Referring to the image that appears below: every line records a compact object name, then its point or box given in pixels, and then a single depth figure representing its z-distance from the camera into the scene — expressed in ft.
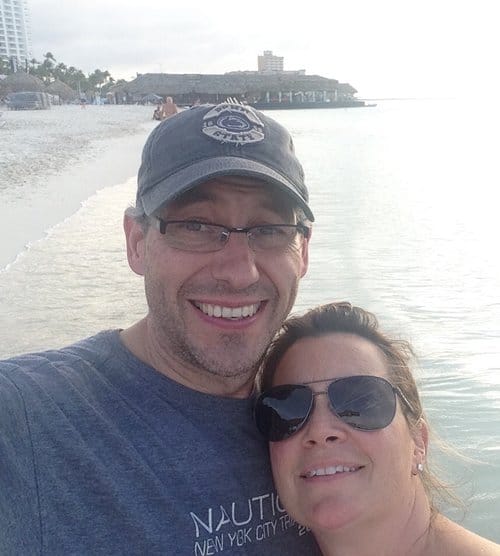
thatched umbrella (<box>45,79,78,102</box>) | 252.32
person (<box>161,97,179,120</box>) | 94.01
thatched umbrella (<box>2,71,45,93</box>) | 203.41
